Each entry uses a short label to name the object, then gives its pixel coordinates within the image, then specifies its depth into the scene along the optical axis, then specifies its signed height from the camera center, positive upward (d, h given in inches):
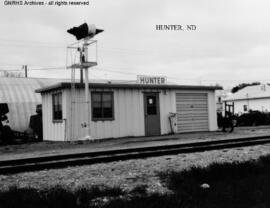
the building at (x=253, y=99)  2063.2 +92.0
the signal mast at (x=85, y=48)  685.9 +125.5
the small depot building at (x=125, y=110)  731.4 +19.1
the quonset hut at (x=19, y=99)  1045.8 +63.8
